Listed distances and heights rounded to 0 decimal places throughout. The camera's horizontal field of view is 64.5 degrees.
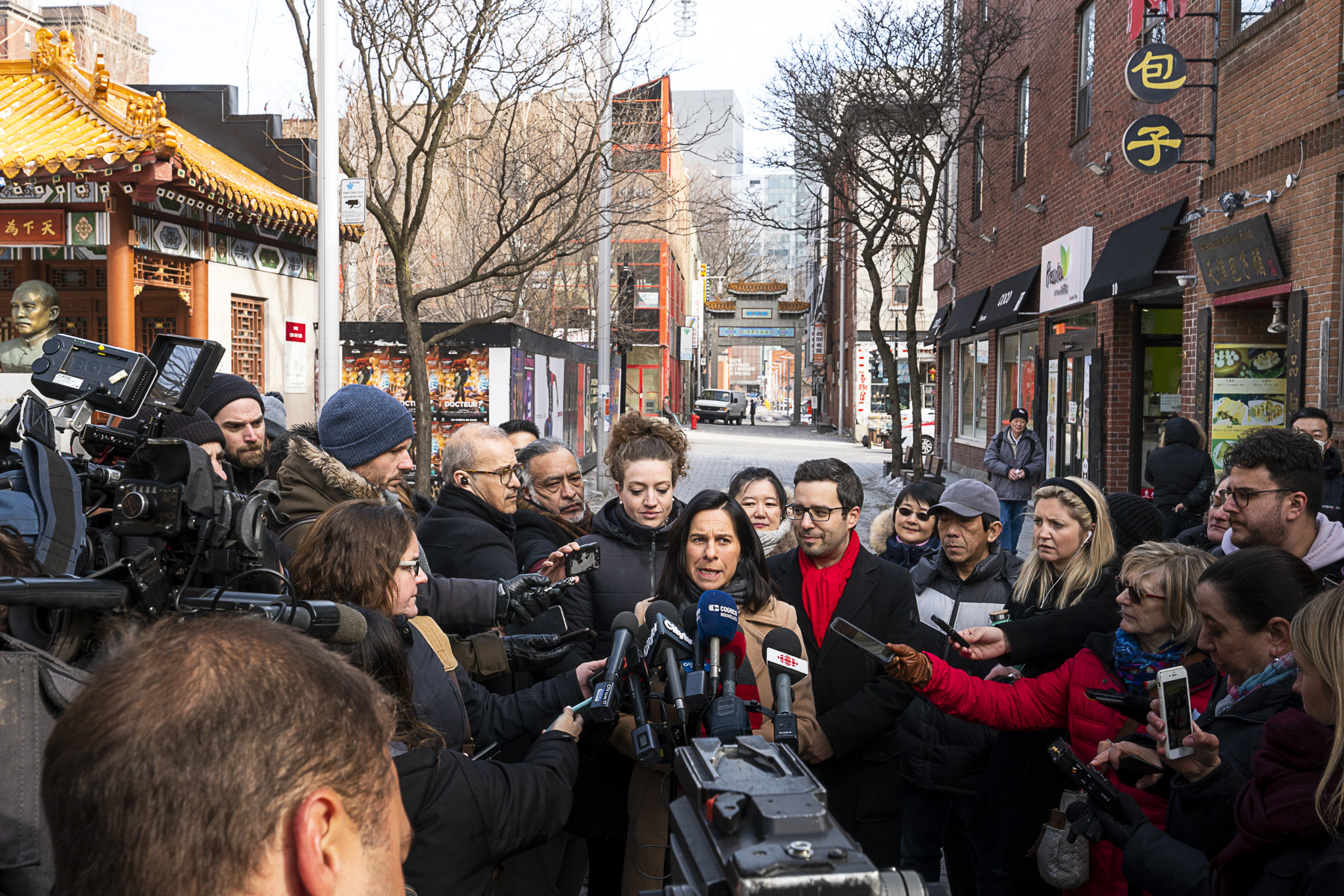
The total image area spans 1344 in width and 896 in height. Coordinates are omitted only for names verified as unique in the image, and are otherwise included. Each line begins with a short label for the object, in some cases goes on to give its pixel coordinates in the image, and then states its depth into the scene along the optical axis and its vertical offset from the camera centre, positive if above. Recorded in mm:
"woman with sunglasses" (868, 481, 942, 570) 5656 -666
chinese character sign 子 11398 +2783
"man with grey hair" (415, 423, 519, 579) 4320 -479
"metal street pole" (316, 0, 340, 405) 10547 +1832
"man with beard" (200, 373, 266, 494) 4949 -99
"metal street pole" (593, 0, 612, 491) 20922 +1300
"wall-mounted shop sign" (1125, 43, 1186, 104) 11070 +3427
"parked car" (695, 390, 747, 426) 58625 -350
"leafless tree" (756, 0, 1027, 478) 19438 +5739
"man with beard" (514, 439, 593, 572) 5348 -459
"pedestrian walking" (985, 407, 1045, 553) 12219 -761
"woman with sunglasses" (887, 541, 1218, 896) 3361 -896
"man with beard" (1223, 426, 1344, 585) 4164 -397
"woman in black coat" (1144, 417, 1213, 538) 8625 -608
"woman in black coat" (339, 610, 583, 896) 2383 -943
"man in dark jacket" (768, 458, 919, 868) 3650 -913
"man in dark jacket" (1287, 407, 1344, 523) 6234 -380
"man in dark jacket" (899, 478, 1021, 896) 4184 -1309
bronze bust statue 10641 +764
